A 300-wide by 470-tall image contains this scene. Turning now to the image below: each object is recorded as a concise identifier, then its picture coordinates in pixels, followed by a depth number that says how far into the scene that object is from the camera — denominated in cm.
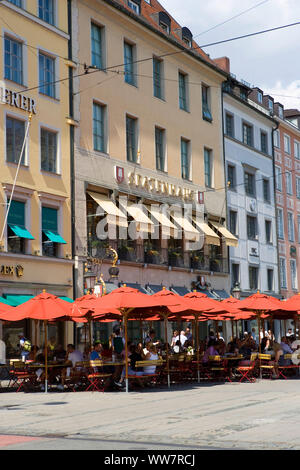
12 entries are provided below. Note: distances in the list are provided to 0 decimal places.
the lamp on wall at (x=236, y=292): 4038
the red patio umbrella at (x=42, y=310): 2067
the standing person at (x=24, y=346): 2661
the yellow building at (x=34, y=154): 2856
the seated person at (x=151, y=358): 2162
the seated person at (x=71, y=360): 2161
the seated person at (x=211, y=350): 2452
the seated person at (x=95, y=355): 2120
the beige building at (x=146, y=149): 3338
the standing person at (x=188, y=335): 3125
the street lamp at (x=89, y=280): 3144
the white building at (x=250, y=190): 4631
